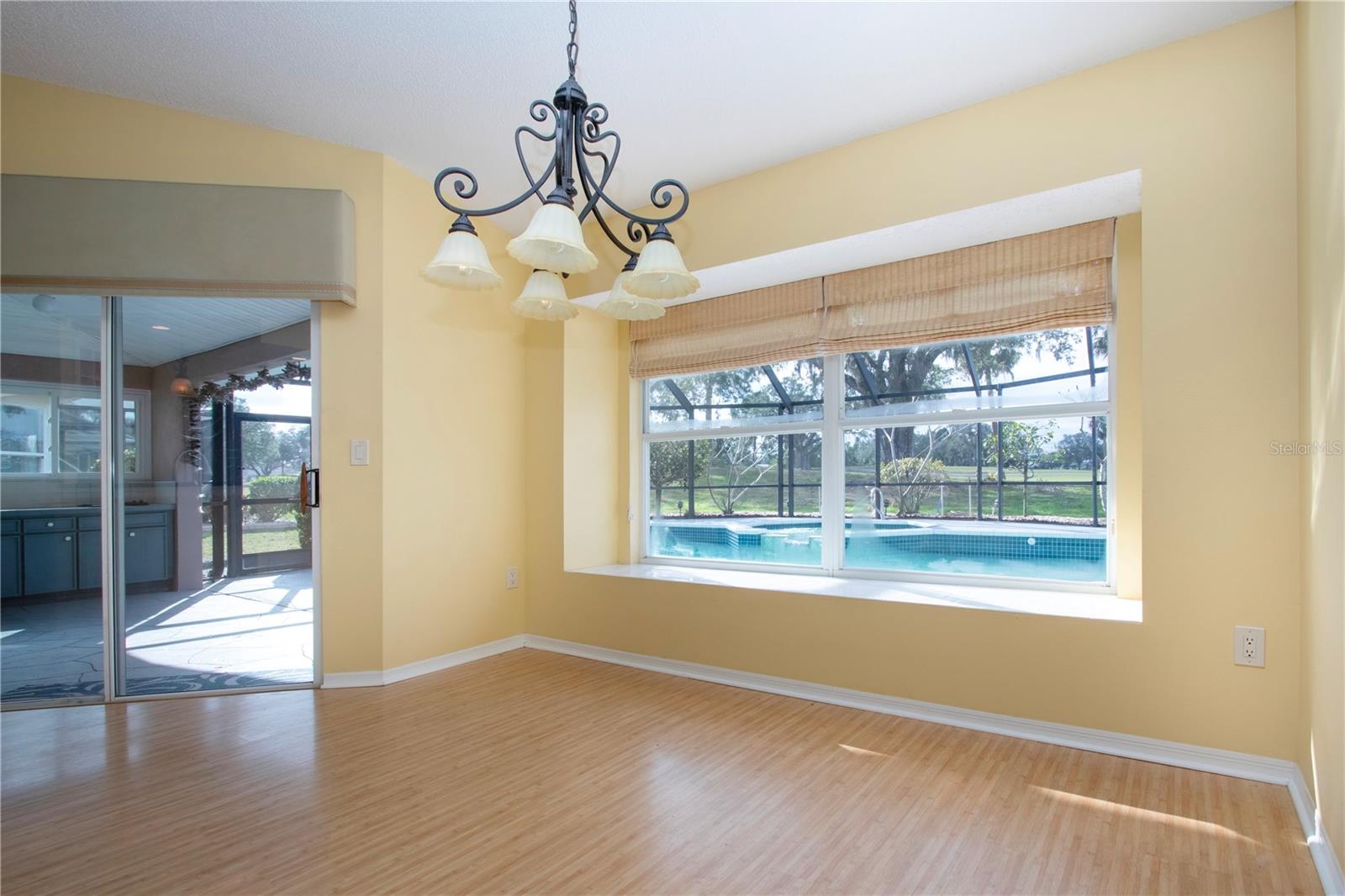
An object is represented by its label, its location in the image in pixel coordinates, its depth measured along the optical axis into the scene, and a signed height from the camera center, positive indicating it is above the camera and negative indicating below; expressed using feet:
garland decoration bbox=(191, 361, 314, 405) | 11.19 +1.15
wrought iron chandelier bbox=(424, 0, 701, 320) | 5.94 +1.90
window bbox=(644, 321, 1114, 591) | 10.26 -0.30
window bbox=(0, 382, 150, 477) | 10.23 +0.32
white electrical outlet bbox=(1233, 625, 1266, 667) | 7.32 -2.24
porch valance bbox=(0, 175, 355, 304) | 10.03 +3.28
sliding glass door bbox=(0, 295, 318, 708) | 10.34 -0.77
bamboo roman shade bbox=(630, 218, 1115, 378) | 9.79 +2.41
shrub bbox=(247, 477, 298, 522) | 11.31 -0.72
